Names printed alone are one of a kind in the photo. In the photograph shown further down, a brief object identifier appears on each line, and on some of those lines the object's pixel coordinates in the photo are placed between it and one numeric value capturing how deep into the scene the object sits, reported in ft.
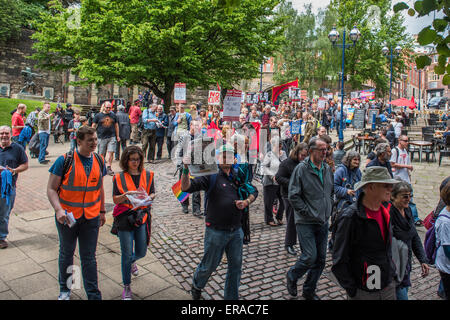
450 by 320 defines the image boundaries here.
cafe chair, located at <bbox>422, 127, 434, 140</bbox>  57.92
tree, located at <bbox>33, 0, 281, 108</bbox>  60.34
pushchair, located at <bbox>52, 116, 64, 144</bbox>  57.93
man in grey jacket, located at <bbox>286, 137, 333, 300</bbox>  13.51
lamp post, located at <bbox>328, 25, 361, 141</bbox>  54.08
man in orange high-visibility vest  11.87
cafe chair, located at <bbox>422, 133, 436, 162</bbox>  50.08
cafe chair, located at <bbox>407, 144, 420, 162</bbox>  51.06
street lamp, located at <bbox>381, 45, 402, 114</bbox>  80.16
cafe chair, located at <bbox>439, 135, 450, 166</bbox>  46.90
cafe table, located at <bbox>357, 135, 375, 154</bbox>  52.03
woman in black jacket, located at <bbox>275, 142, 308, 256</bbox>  17.53
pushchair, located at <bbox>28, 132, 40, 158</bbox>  41.29
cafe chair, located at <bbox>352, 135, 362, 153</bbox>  53.91
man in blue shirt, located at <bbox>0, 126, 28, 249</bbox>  16.94
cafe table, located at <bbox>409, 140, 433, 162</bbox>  48.65
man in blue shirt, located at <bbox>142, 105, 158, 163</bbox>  40.27
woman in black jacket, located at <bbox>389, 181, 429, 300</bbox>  10.94
